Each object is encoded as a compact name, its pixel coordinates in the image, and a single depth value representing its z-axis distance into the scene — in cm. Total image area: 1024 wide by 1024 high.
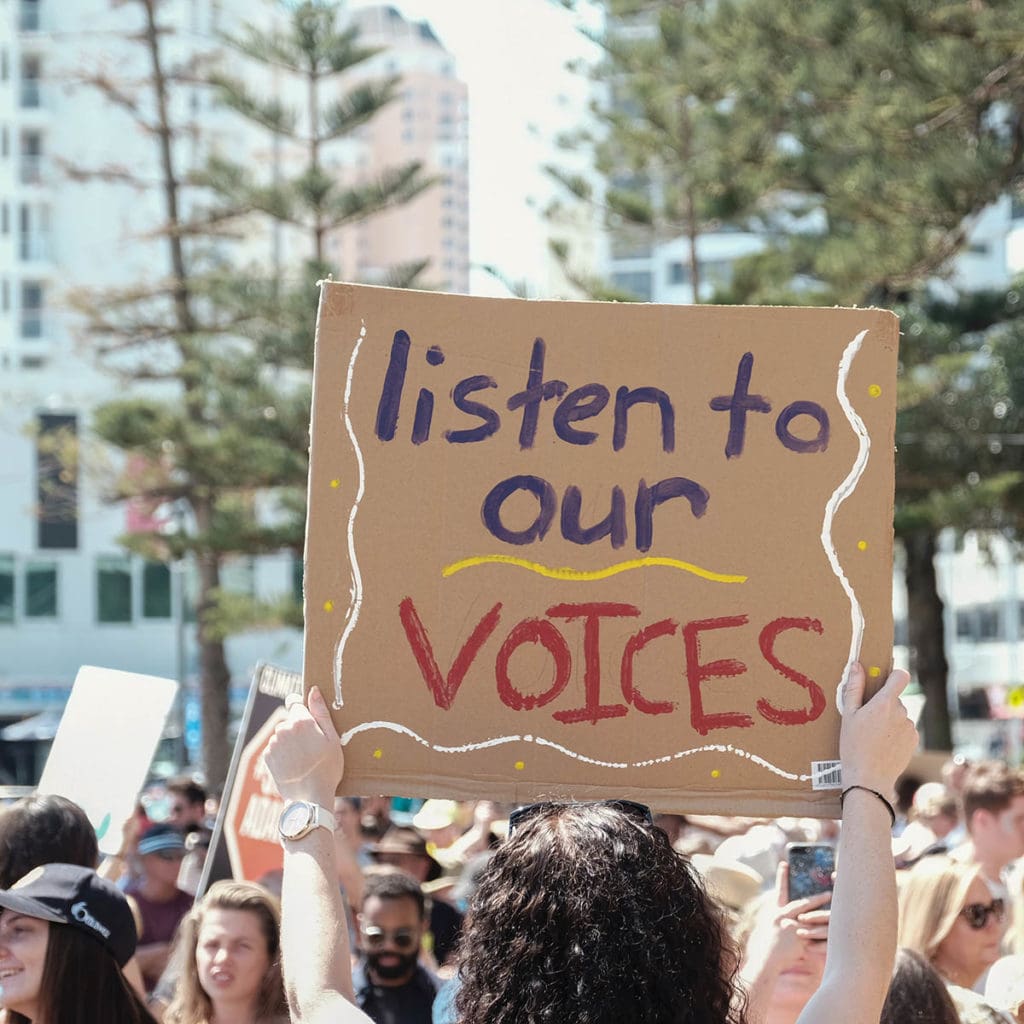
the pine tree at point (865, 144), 1255
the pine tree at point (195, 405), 1756
